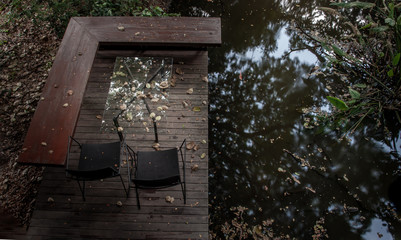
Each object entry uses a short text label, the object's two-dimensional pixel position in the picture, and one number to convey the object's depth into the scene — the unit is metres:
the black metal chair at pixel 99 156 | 2.74
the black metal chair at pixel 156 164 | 2.65
